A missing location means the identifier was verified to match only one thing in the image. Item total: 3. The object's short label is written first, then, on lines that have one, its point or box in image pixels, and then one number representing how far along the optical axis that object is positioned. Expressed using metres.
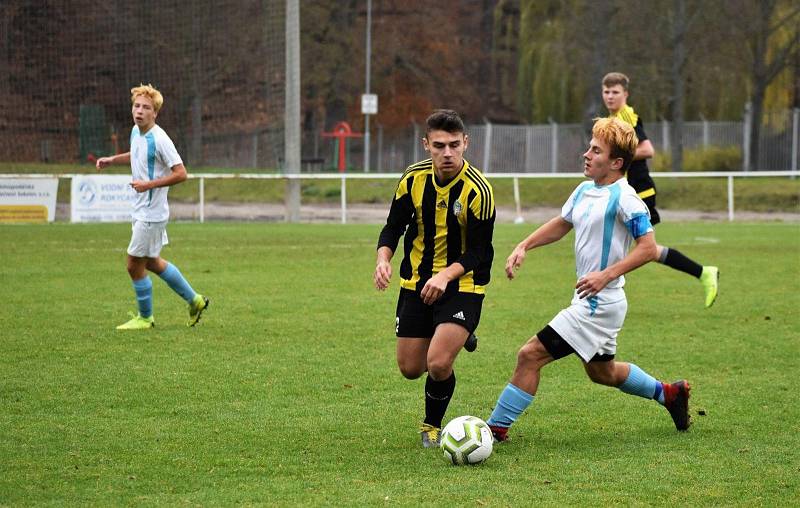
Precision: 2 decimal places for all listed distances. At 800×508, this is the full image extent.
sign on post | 80.12
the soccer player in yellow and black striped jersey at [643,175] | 19.77
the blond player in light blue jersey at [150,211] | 19.22
